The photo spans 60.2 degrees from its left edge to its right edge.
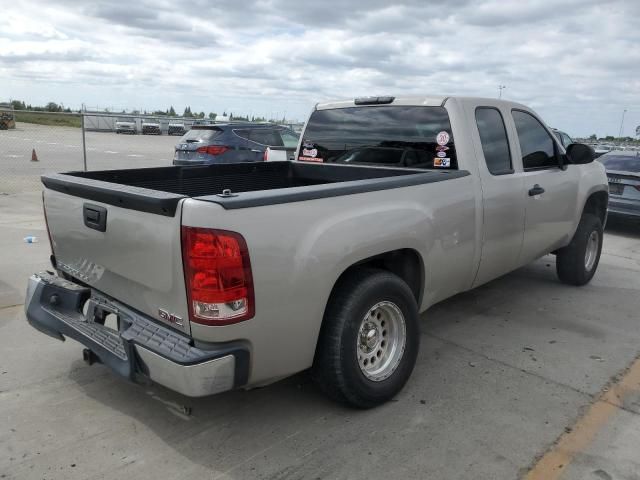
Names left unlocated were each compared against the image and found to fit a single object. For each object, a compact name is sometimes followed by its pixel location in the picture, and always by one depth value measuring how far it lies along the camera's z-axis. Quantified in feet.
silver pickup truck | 8.51
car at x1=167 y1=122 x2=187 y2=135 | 144.15
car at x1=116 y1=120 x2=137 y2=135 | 132.80
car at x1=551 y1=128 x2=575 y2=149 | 54.91
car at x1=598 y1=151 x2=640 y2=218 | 31.14
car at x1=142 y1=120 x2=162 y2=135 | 137.08
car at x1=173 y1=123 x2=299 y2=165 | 40.80
